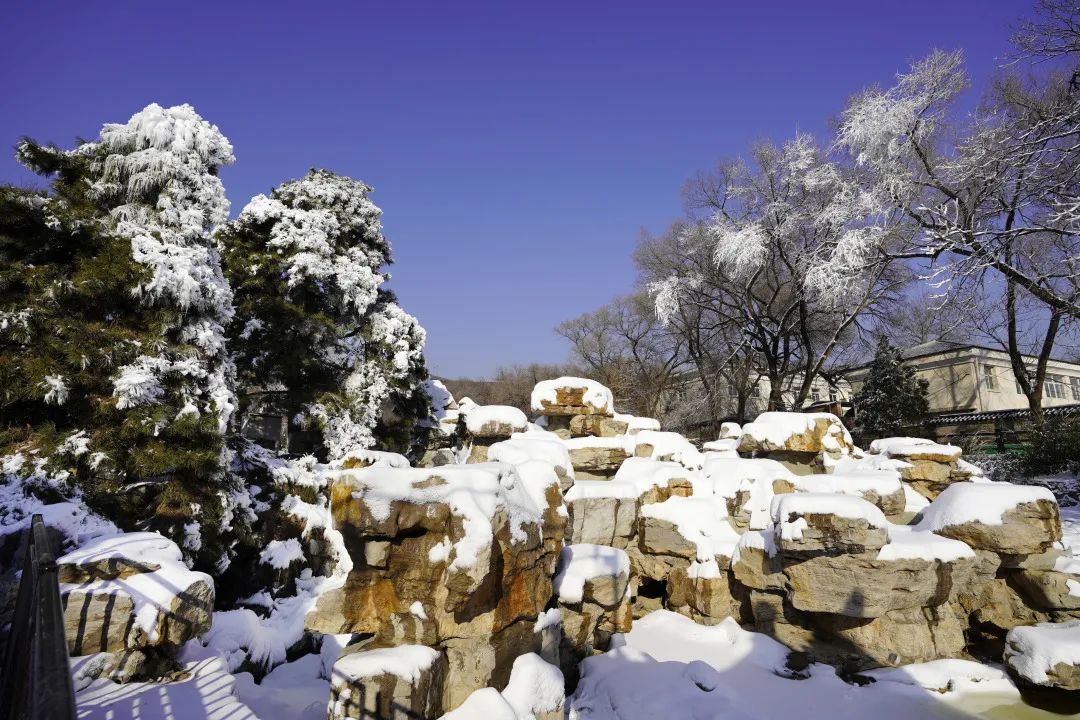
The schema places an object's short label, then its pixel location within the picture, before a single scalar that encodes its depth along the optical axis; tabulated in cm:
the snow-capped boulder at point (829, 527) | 657
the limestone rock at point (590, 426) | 1051
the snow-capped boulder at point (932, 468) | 966
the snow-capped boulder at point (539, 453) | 779
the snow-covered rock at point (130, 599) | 415
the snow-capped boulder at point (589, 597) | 650
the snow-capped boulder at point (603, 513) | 852
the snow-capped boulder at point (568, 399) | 1052
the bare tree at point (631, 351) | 2391
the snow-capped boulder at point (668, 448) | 1037
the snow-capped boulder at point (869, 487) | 831
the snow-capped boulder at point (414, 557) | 446
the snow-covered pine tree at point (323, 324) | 1155
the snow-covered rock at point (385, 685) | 392
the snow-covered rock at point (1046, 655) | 593
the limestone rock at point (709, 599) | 789
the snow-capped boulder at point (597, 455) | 999
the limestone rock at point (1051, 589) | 696
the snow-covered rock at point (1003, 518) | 694
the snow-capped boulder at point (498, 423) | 1005
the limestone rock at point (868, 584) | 662
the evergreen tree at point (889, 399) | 1766
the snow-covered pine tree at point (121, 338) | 692
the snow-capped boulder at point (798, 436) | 989
